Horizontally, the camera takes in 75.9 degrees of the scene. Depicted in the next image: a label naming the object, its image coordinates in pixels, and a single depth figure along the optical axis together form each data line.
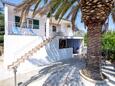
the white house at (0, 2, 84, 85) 7.10
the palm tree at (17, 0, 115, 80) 4.37
